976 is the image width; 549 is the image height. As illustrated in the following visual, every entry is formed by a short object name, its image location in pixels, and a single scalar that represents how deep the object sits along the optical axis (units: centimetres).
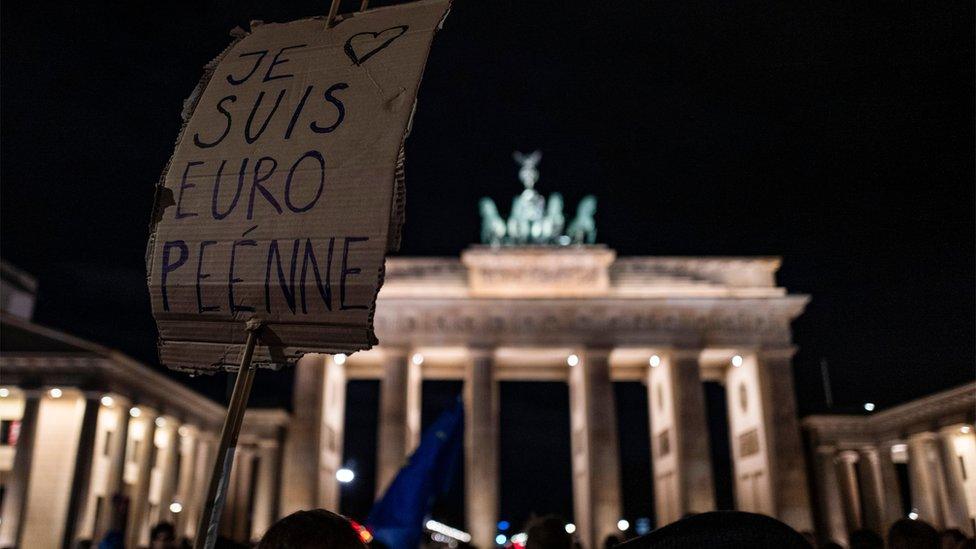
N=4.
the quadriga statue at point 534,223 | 4294
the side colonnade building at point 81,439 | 2911
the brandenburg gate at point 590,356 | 3831
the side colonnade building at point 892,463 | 3388
